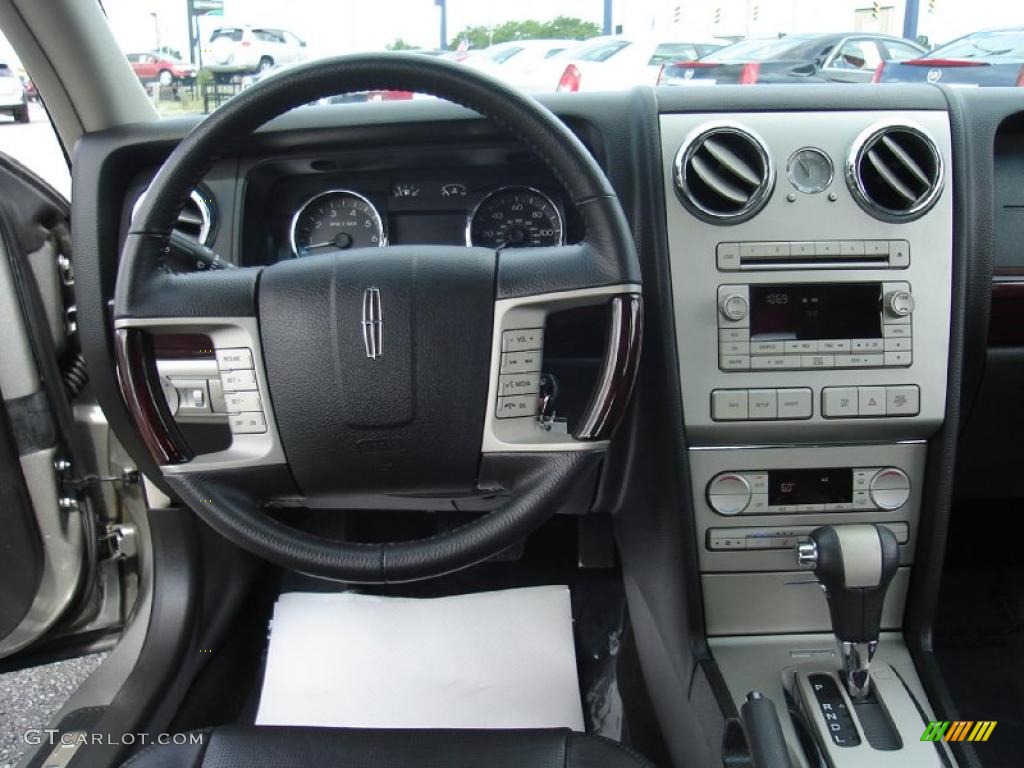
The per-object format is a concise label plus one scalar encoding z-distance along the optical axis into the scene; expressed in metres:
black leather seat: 1.12
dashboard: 1.31
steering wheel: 1.01
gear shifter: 1.21
